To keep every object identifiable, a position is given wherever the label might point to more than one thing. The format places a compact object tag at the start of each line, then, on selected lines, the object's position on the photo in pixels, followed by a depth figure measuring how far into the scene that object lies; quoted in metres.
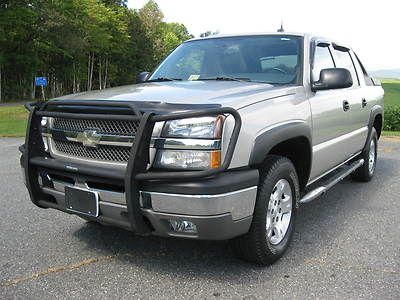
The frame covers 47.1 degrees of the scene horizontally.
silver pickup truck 2.89
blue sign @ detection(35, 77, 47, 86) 27.84
